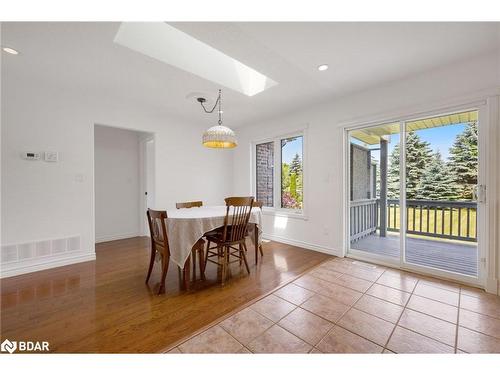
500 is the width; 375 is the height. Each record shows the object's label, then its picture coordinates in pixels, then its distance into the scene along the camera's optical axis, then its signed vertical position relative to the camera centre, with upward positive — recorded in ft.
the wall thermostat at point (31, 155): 8.90 +1.29
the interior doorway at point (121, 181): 13.99 +0.36
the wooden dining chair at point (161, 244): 7.20 -2.06
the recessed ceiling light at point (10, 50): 6.75 +4.30
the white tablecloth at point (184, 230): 7.27 -1.52
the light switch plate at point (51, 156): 9.36 +1.32
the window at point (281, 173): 13.19 +0.83
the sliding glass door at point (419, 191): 8.31 -0.25
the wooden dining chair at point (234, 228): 8.30 -1.67
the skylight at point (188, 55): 6.72 +4.79
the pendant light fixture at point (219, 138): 8.79 +1.96
